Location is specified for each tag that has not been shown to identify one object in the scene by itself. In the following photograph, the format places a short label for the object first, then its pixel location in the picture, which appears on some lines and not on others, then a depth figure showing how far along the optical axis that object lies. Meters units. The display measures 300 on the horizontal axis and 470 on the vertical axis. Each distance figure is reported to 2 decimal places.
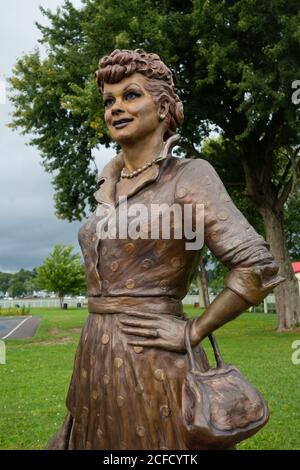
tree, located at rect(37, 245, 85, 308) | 55.09
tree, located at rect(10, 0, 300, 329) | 14.23
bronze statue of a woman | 2.19
